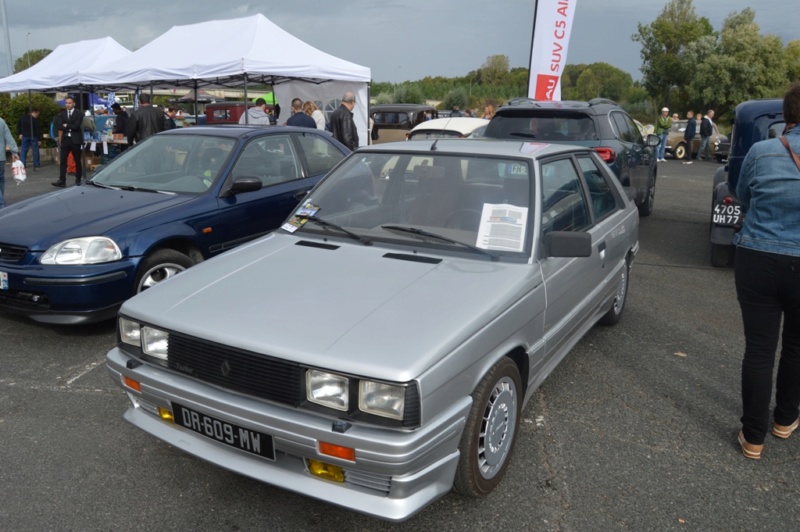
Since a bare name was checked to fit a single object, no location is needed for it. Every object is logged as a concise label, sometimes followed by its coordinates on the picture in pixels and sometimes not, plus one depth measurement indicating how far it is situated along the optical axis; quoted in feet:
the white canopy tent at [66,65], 51.90
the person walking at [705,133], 73.41
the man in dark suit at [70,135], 44.50
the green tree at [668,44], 149.69
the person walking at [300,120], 38.22
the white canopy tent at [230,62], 40.52
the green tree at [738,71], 127.34
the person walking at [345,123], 38.14
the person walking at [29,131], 52.72
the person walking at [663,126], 70.85
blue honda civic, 15.03
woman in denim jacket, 10.26
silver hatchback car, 7.80
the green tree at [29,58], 275.49
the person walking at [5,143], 29.45
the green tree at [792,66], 136.98
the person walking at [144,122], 41.09
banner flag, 41.11
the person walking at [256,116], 45.42
